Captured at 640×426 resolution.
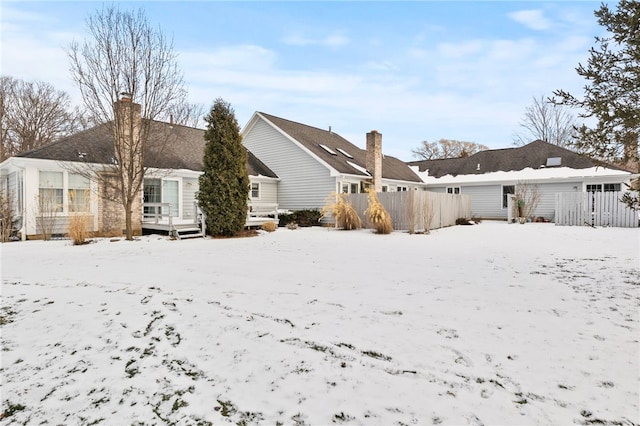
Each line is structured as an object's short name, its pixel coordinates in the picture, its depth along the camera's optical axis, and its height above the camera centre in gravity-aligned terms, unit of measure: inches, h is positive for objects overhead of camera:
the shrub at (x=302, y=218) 642.2 -14.8
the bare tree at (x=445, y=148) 1616.6 +301.0
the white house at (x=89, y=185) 426.6 +39.2
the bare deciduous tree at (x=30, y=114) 901.8 +277.0
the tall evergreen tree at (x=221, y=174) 444.1 +50.3
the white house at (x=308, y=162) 663.8 +101.4
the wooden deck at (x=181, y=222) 450.6 -16.8
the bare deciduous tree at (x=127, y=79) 388.2 +160.6
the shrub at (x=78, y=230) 373.1 -20.5
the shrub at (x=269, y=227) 537.3 -26.6
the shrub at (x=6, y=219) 418.6 -8.7
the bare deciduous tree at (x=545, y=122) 1214.9 +324.2
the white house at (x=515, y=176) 748.0 +80.5
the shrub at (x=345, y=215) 547.8 -8.2
